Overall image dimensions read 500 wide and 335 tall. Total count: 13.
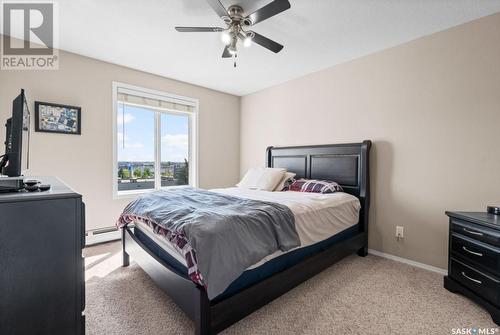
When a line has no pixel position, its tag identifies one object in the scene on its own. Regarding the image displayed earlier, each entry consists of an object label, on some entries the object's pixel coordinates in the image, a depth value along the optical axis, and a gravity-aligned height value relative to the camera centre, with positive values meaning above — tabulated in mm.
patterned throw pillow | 2896 -279
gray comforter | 1367 -453
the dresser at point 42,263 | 930 -442
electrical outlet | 2660 -778
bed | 1461 -756
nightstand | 1682 -745
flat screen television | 1184 +116
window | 3414 +394
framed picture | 2721 +554
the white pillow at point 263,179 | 3268 -214
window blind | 3361 +1014
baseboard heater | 3051 -1010
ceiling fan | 1711 +1179
